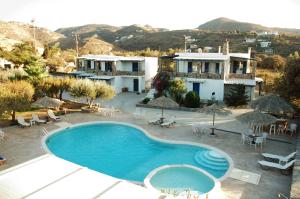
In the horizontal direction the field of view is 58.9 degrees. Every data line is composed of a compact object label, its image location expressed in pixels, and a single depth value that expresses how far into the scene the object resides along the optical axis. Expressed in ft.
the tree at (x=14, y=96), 65.36
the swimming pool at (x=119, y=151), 51.85
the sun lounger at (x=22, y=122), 70.29
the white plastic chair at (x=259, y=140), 57.36
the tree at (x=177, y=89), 97.40
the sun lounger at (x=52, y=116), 77.41
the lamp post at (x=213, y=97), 100.86
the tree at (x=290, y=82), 68.59
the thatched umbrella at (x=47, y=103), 74.54
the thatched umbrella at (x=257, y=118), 57.36
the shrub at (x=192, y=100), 92.42
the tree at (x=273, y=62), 179.11
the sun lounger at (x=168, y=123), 72.81
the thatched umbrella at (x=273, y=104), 64.18
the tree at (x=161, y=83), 104.01
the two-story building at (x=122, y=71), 125.49
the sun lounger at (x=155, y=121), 75.50
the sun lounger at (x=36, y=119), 73.87
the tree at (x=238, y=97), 92.84
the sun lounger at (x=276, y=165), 45.46
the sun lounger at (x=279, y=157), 48.20
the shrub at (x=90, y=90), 85.25
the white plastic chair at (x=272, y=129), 67.41
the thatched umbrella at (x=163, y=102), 74.84
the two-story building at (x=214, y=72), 102.32
